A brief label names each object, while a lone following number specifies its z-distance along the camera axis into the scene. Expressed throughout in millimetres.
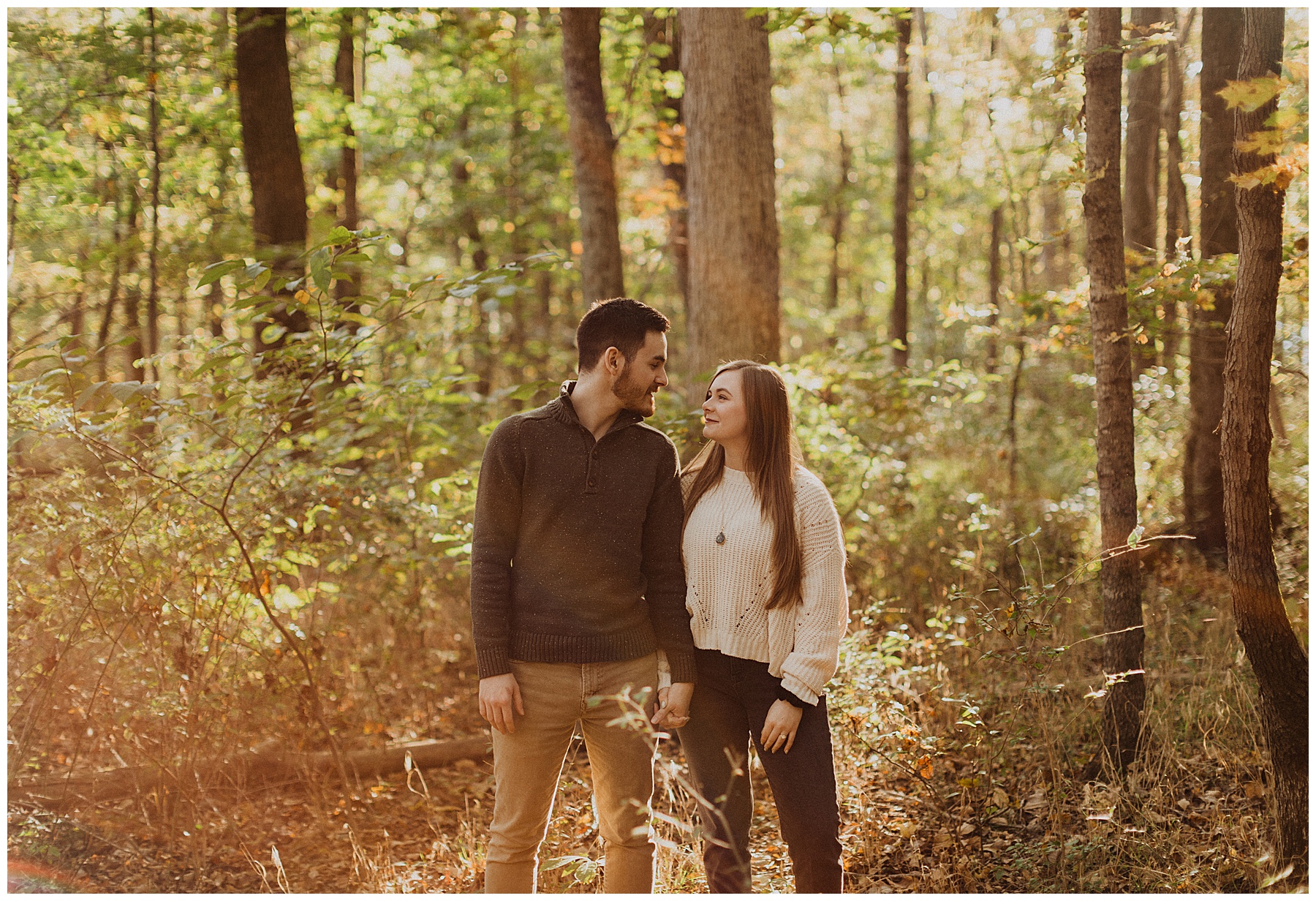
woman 2641
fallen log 4051
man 2729
